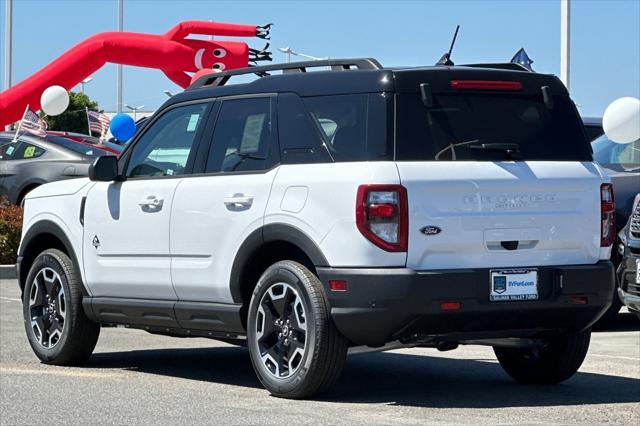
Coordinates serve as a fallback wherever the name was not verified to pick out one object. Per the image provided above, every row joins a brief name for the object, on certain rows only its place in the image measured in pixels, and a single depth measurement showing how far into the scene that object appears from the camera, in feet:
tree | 256.05
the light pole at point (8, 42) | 146.61
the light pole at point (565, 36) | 83.87
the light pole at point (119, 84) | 178.98
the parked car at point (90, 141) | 72.90
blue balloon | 87.35
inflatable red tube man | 101.19
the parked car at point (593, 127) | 49.88
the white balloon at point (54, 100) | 94.02
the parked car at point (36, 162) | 68.90
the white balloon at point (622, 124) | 46.39
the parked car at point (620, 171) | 42.32
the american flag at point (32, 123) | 77.10
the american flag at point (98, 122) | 98.02
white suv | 26.03
